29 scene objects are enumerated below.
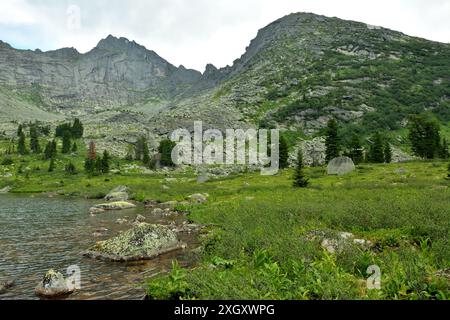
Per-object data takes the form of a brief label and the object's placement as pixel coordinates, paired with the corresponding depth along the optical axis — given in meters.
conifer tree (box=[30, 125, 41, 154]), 158.46
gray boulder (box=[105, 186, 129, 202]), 60.58
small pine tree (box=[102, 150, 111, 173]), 116.75
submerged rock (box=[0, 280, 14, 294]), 15.13
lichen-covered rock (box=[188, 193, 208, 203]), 48.84
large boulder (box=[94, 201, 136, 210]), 48.15
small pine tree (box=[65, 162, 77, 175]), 119.75
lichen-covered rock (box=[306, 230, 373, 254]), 16.41
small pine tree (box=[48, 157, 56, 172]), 125.49
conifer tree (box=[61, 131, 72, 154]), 154.81
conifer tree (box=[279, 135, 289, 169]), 98.25
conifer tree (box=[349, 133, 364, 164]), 93.12
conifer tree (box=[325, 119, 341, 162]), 90.38
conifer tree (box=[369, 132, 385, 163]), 93.44
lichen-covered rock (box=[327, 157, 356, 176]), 65.97
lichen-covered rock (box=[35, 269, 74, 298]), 14.48
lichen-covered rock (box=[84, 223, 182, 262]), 20.50
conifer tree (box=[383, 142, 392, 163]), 94.66
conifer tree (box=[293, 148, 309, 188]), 50.56
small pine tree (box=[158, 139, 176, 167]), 135.75
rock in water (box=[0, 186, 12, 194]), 91.45
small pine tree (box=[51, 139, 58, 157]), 142.20
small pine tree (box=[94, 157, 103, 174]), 116.75
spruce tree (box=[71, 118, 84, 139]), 186.62
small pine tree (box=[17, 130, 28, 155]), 154.62
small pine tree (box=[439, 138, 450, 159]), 89.89
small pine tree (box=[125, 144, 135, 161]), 152.98
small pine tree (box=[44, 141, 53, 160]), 144.00
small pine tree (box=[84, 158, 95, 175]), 117.32
